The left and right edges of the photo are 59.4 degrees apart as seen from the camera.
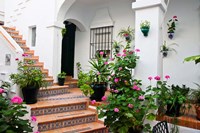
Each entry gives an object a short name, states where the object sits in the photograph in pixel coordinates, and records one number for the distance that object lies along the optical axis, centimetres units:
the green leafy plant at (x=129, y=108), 248
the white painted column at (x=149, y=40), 297
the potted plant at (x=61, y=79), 511
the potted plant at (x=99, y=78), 409
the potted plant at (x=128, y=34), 528
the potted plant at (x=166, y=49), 455
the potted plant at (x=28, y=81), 371
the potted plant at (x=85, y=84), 410
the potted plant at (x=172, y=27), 445
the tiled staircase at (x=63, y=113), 326
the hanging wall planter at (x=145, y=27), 300
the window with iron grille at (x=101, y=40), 592
